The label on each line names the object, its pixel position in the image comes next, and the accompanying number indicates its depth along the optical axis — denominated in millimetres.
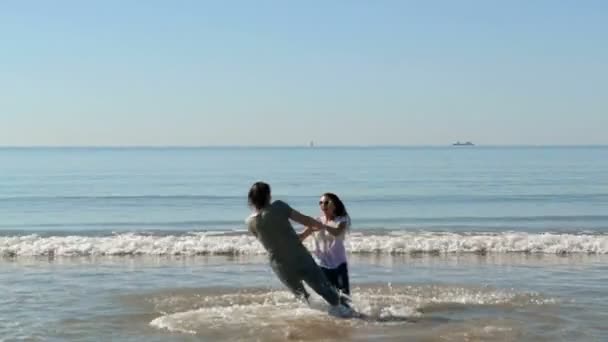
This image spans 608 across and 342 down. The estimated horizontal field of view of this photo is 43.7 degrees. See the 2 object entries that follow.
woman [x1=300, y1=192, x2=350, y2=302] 9555
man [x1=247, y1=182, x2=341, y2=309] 9031
